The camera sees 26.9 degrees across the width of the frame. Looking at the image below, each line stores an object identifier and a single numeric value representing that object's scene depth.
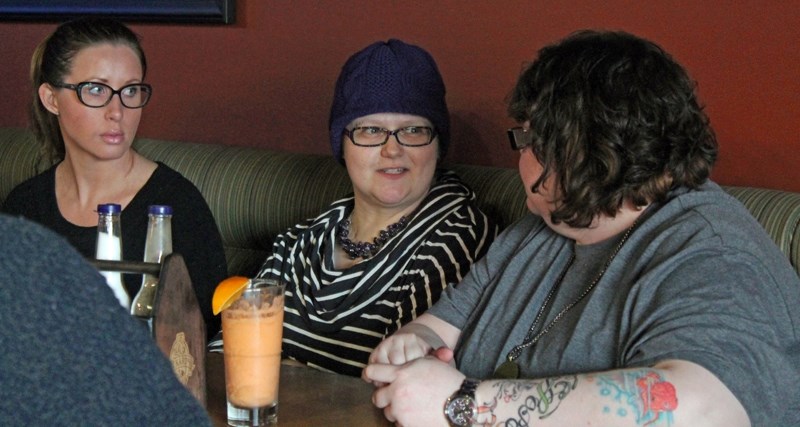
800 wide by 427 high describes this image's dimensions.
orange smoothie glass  1.98
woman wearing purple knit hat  2.61
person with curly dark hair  1.92
